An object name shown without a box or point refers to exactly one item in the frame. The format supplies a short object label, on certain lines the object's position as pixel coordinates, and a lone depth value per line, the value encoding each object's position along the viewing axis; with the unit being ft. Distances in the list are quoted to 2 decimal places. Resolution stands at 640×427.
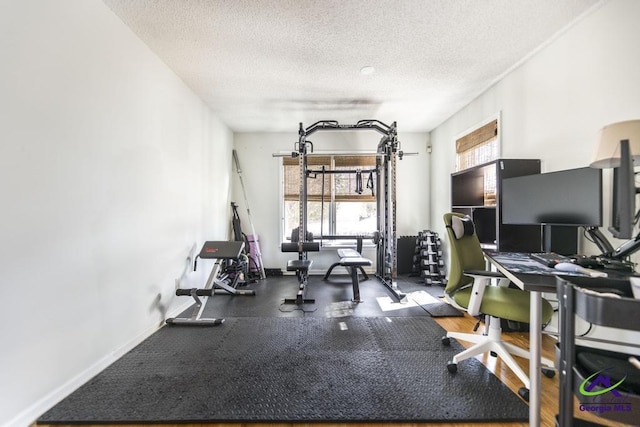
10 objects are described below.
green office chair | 5.50
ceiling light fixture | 9.02
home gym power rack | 12.24
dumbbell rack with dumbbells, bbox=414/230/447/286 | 13.65
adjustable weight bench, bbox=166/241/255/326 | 8.66
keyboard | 5.30
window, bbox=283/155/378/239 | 16.22
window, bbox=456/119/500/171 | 10.51
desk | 4.04
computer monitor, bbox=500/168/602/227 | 5.73
